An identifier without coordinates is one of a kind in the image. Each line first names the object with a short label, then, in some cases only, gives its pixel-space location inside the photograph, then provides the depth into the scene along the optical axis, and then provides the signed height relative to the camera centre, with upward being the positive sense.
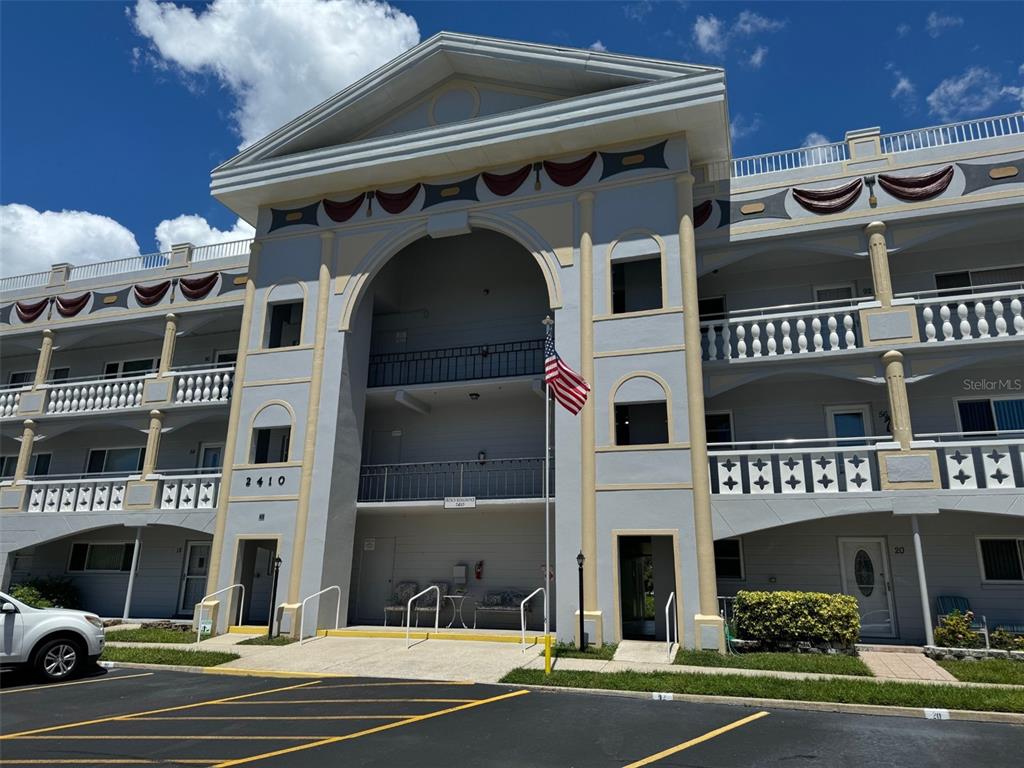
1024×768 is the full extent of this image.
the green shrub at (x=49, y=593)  20.70 -0.77
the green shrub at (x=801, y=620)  13.80 -0.74
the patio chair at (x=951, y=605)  15.45 -0.44
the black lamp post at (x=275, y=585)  17.58 -0.34
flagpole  14.69 +1.58
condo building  15.61 +4.97
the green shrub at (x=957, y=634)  13.92 -0.95
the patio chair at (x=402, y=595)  19.33 -0.58
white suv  11.52 -1.19
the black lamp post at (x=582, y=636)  13.92 -1.16
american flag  15.20 +4.01
